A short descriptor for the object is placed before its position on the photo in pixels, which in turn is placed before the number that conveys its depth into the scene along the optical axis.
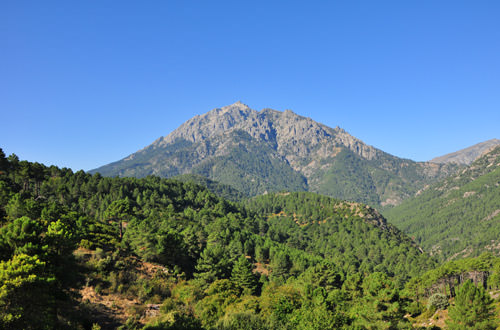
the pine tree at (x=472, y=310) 41.03
